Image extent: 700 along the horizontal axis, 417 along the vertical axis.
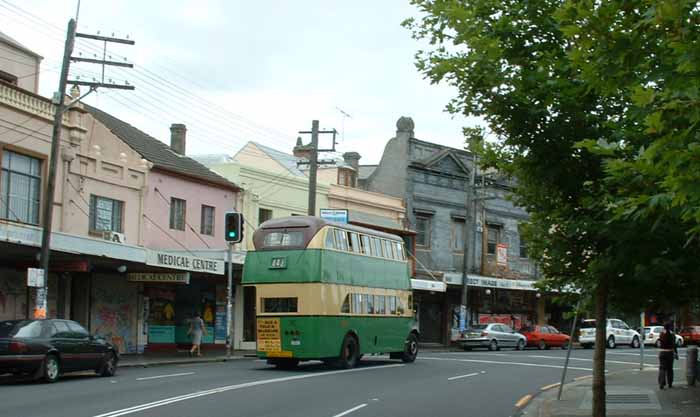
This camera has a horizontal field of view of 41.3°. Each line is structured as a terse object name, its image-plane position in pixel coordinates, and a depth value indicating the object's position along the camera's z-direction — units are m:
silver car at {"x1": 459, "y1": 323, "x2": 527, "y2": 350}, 44.28
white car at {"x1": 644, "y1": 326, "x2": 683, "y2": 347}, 55.13
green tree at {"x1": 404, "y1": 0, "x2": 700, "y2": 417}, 10.91
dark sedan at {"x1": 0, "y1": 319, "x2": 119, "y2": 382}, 19.78
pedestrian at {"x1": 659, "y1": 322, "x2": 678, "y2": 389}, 21.91
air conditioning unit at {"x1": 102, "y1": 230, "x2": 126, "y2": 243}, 31.58
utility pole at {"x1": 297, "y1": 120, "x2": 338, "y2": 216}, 35.59
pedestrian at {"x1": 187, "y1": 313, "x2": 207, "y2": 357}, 32.81
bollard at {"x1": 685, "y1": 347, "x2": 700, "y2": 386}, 22.62
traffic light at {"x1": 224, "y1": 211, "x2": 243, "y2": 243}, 29.78
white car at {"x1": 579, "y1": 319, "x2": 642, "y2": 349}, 49.94
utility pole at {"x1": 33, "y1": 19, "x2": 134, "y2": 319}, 24.06
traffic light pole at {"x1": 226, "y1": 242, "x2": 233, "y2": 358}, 31.00
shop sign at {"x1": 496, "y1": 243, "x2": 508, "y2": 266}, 53.53
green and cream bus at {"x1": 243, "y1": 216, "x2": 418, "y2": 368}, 25.38
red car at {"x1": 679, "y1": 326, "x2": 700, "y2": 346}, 59.07
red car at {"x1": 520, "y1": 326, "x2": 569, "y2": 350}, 47.56
